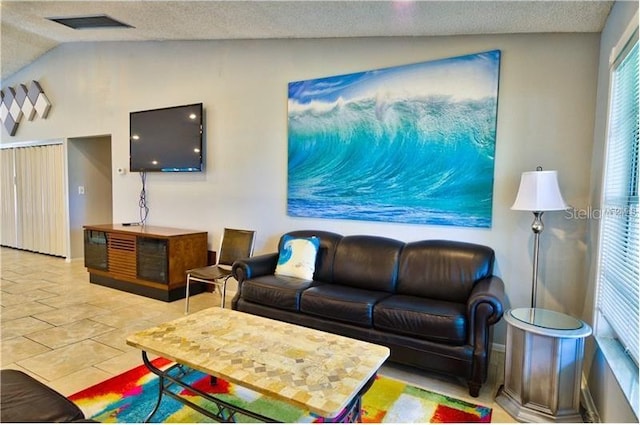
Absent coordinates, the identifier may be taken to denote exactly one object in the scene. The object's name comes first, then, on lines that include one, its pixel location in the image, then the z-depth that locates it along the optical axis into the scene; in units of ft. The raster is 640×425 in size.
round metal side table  6.83
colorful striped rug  6.95
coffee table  5.21
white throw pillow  11.18
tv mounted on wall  14.87
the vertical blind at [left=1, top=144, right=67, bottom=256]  20.86
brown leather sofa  7.95
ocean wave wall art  10.16
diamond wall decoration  20.75
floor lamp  8.25
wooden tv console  13.92
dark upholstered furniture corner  4.62
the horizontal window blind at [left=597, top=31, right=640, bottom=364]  5.93
